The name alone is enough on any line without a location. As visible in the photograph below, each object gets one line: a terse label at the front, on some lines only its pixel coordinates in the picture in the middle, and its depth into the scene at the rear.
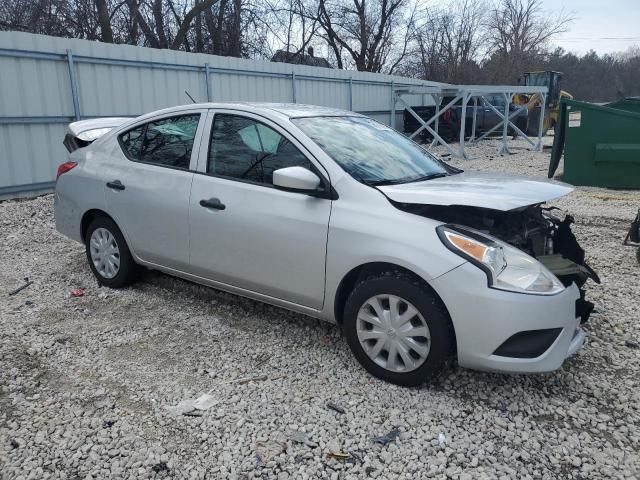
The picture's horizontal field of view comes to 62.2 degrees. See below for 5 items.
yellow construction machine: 22.55
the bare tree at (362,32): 32.91
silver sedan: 2.78
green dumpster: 9.13
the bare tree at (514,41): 40.06
